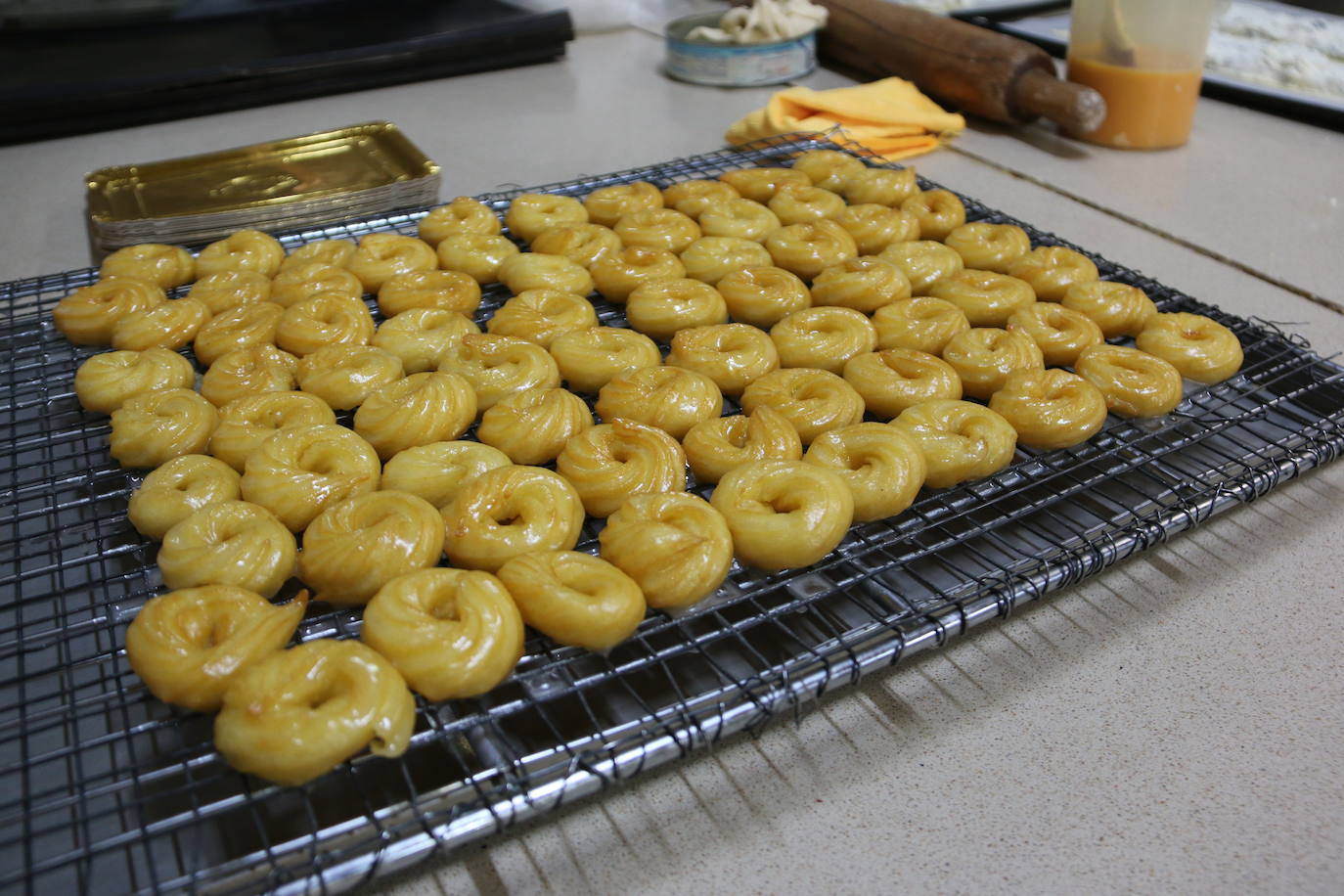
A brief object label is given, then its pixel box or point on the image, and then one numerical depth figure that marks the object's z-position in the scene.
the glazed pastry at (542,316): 0.65
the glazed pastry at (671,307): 0.66
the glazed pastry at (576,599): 0.47
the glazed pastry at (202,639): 0.45
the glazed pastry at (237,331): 0.64
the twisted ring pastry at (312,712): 0.42
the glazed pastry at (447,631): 0.45
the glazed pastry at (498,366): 0.61
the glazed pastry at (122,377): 0.60
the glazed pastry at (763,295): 0.68
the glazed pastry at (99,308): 0.66
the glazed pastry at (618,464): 0.54
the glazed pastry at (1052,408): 0.57
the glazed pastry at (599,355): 0.62
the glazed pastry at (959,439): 0.55
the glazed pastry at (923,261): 0.71
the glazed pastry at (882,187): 0.80
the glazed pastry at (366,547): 0.49
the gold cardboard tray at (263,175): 0.80
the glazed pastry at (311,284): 0.68
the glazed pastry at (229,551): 0.49
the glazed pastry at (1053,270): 0.69
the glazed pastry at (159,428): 0.56
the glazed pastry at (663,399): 0.58
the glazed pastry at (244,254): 0.72
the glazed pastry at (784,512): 0.50
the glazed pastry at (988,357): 0.61
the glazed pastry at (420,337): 0.64
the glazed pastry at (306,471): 0.53
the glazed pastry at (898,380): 0.60
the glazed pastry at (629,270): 0.70
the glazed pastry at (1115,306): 0.66
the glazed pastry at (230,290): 0.69
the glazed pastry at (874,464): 0.53
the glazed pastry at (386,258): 0.71
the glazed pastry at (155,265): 0.71
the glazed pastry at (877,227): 0.75
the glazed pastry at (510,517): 0.51
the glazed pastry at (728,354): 0.62
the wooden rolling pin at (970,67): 0.94
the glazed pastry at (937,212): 0.77
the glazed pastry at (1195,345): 0.61
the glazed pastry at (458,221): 0.75
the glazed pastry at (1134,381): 0.59
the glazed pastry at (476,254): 0.72
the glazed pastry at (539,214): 0.77
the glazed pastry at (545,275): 0.70
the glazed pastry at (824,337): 0.64
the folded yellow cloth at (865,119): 0.95
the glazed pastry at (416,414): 0.58
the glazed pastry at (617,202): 0.78
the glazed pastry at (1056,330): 0.64
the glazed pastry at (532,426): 0.57
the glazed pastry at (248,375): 0.61
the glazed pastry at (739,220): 0.76
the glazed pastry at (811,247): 0.72
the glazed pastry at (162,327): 0.65
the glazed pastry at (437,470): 0.55
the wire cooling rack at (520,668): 0.42
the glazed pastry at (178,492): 0.52
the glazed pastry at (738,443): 0.56
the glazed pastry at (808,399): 0.58
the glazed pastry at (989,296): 0.67
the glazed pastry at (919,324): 0.65
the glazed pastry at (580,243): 0.73
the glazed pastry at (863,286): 0.68
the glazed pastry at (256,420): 0.57
